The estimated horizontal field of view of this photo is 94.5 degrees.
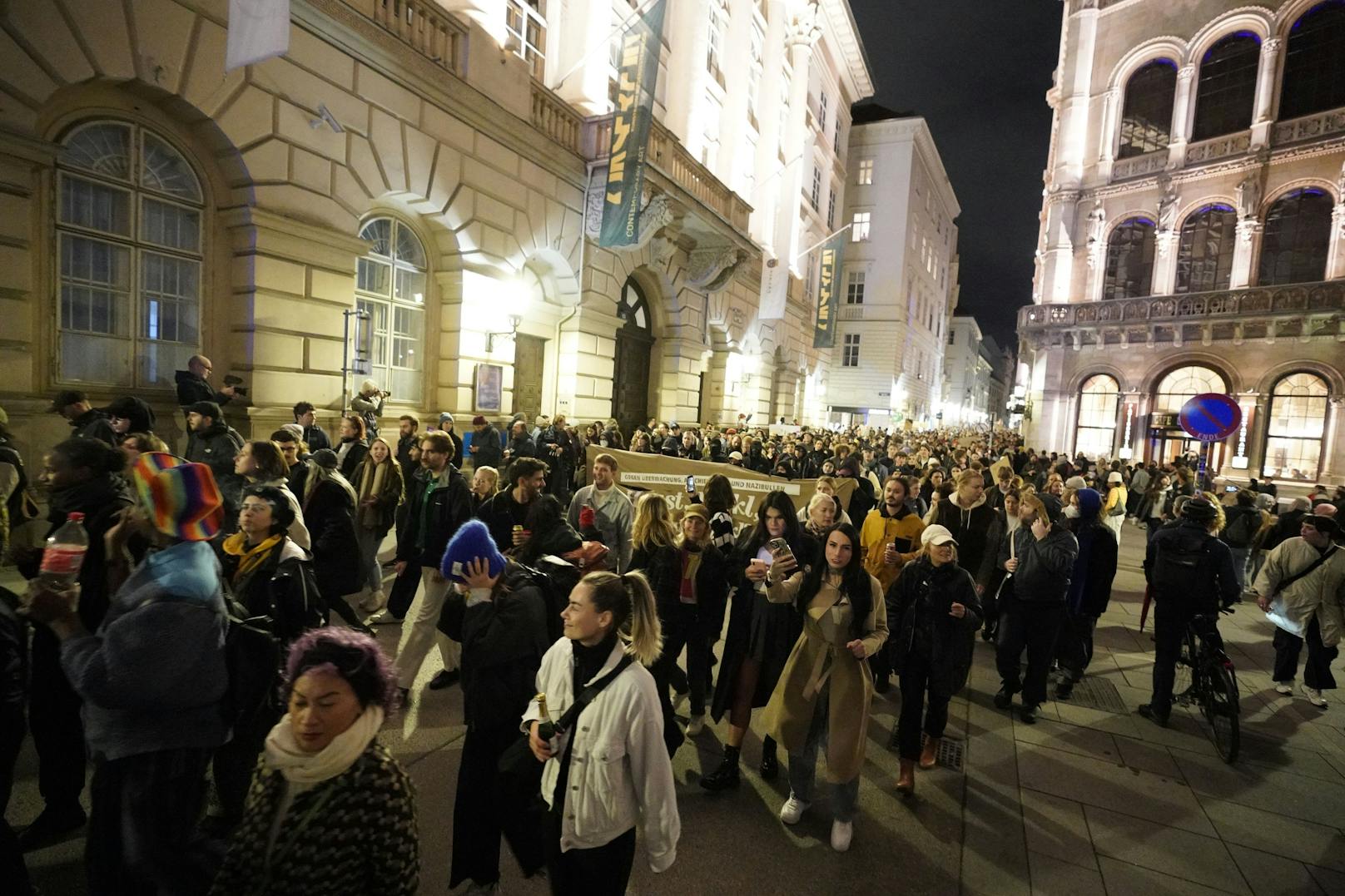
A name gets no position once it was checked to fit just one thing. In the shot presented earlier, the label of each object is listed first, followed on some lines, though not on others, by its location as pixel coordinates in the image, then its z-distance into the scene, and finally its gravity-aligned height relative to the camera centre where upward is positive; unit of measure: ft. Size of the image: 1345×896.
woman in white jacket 7.60 -4.34
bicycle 15.57 -6.25
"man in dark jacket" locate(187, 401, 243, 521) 19.27 -1.89
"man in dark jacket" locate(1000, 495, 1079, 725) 16.96 -4.63
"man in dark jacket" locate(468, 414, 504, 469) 35.10 -2.47
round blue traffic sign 32.60 +1.74
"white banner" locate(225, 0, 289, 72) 25.00 +14.38
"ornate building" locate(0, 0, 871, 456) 23.77 +9.85
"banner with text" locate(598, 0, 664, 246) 44.83 +21.05
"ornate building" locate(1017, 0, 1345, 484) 77.87 +29.82
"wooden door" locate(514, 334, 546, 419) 48.26 +2.25
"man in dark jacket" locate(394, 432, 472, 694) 15.87 -4.27
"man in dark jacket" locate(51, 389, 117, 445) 17.94 -1.35
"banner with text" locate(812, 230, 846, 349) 89.92 +20.04
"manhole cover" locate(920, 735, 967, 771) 14.82 -7.87
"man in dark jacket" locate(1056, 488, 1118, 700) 19.71 -4.28
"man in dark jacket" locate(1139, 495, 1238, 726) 16.93 -3.66
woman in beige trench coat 11.76 -4.87
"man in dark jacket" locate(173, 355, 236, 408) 25.93 -0.16
